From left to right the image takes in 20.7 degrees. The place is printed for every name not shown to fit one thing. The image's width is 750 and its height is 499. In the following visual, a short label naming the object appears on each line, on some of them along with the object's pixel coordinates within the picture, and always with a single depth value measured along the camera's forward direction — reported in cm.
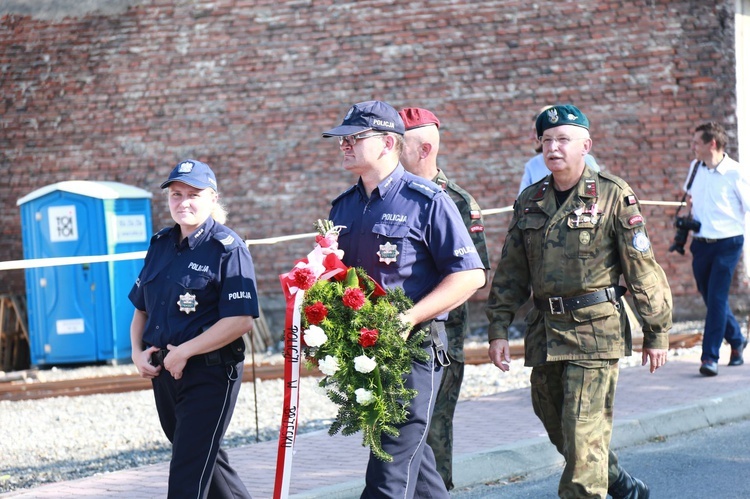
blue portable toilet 2759
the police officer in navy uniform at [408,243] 803
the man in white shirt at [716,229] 1765
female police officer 867
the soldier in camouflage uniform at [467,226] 1093
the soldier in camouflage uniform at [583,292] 950
